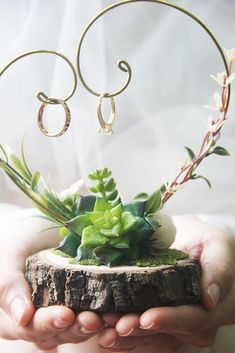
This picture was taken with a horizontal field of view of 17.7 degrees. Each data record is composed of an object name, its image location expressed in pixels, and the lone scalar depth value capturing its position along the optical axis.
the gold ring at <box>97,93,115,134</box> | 0.44
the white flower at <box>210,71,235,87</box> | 0.44
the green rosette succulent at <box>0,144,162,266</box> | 0.42
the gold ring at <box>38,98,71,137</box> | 0.44
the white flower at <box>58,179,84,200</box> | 0.46
